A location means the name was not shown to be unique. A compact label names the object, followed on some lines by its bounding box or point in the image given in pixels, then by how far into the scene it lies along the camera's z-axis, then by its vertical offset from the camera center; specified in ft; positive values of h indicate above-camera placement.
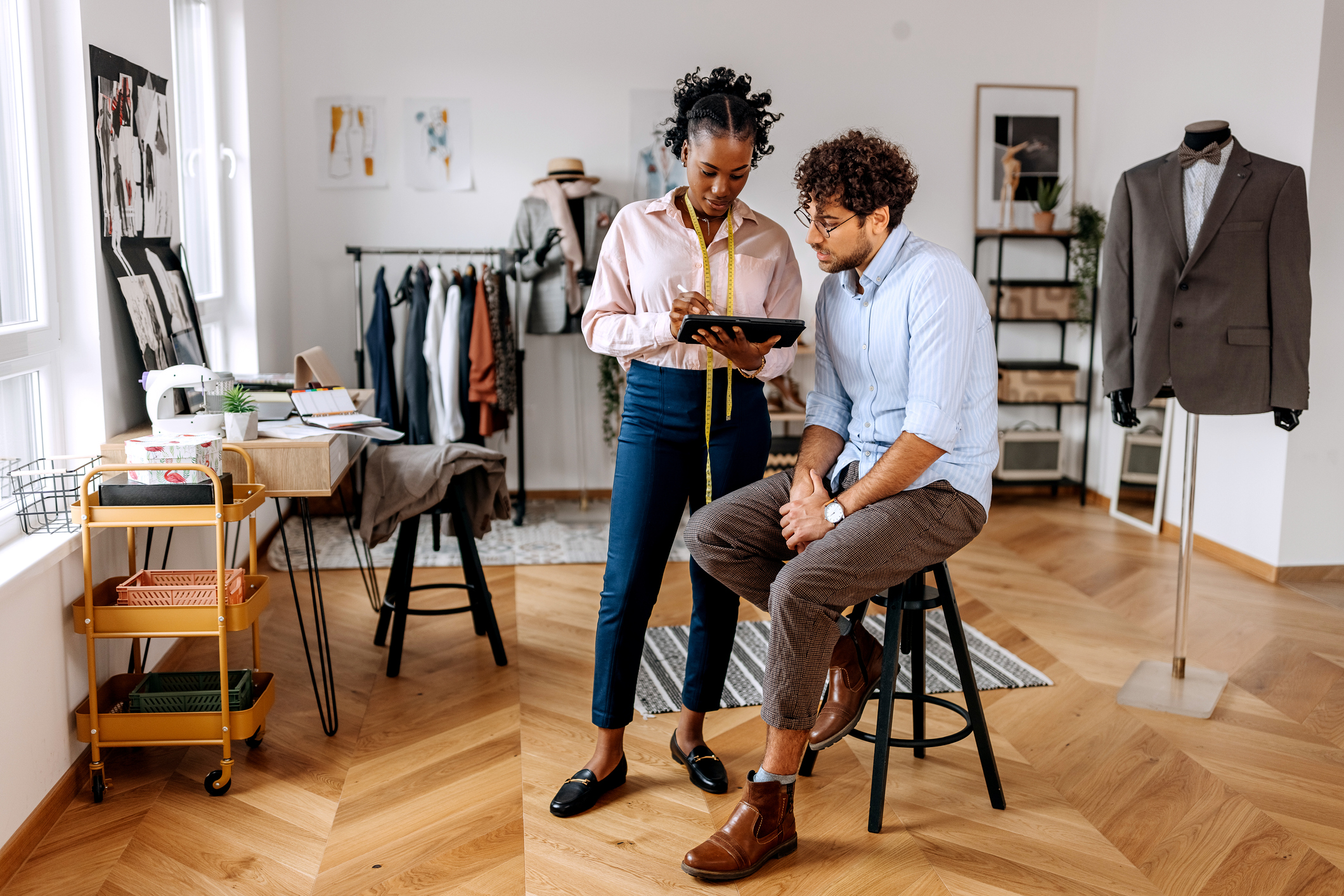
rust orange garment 15.15 -1.16
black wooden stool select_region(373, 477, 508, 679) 9.74 -2.80
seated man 6.34 -1.23
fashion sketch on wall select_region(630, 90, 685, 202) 16.78 +1.99
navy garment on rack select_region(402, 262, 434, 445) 15.26 -1.30
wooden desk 7.97 -1.42
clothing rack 15.60 -0.36
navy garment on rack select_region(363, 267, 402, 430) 15.48 -1.06
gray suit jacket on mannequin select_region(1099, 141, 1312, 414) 9.32 -0.15
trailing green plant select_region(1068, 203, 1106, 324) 17.26 +0.45
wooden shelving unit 17.53 -0.08
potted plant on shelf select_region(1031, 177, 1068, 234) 17.28 +1.20
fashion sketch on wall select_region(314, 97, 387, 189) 16.29 +2.03
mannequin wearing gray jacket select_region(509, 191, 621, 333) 16.15 +0.31
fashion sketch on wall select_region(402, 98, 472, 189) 16.46 +2.02
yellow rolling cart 7.06 -2.36
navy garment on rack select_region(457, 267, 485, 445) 15.24 -1.21
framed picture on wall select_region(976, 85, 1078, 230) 17.57 +2.15
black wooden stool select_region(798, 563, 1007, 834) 6.97 -2.54
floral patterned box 7.21 -1.21
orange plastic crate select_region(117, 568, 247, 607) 7.33 -2.21
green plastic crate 7.48 -2.99
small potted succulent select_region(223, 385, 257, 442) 8.02 -1.07
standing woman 7.00 -0.59
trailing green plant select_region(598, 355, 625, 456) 16.60 -1.69
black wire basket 7.13 -1.48
